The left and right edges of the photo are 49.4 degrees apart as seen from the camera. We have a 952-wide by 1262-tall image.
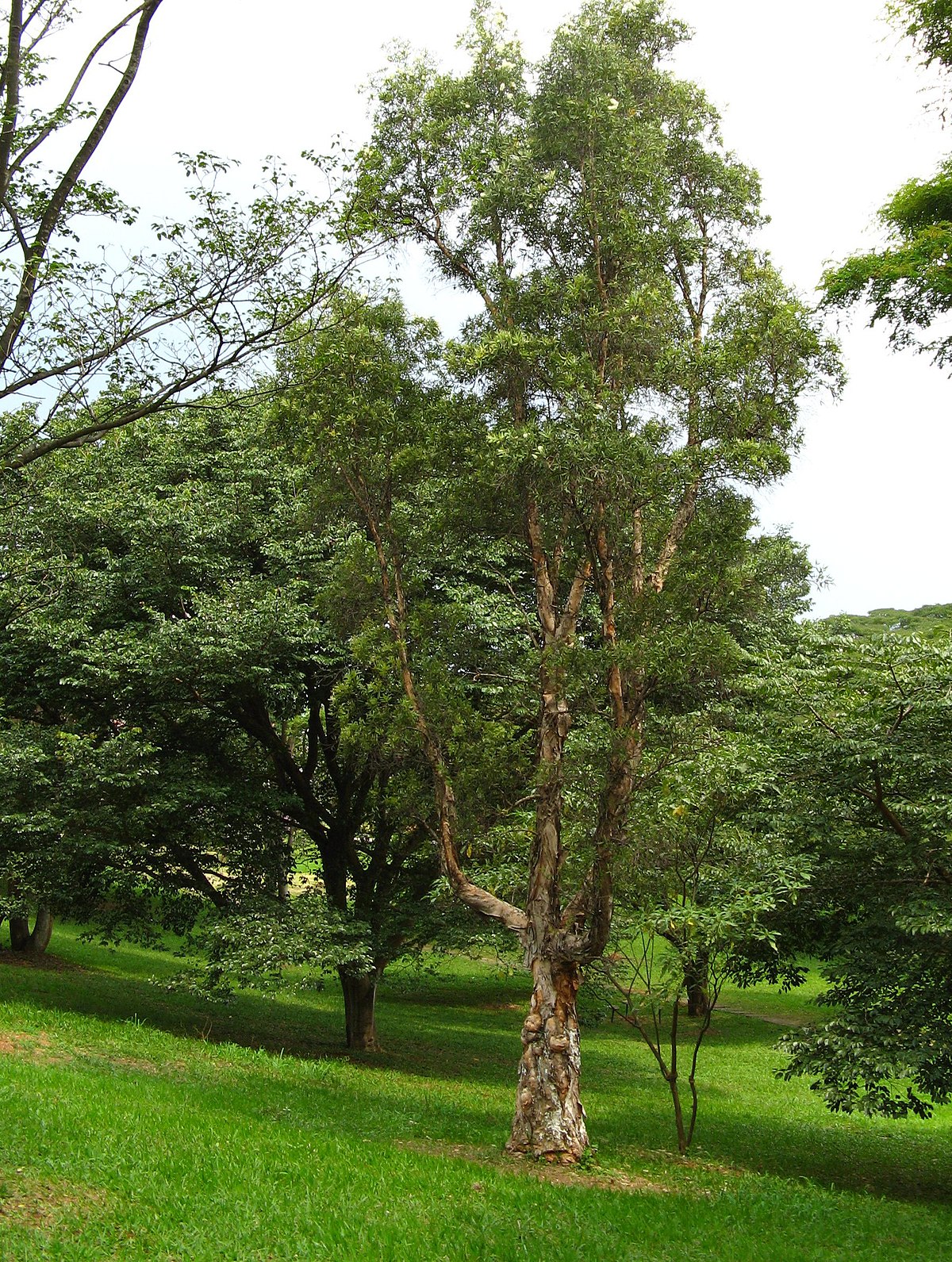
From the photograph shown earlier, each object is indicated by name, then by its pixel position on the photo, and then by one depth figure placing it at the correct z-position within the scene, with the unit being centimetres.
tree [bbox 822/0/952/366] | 1109
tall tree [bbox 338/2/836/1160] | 1113
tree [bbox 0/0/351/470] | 712
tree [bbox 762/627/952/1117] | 1052
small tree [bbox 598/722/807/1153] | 1054
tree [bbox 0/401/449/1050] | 1539
